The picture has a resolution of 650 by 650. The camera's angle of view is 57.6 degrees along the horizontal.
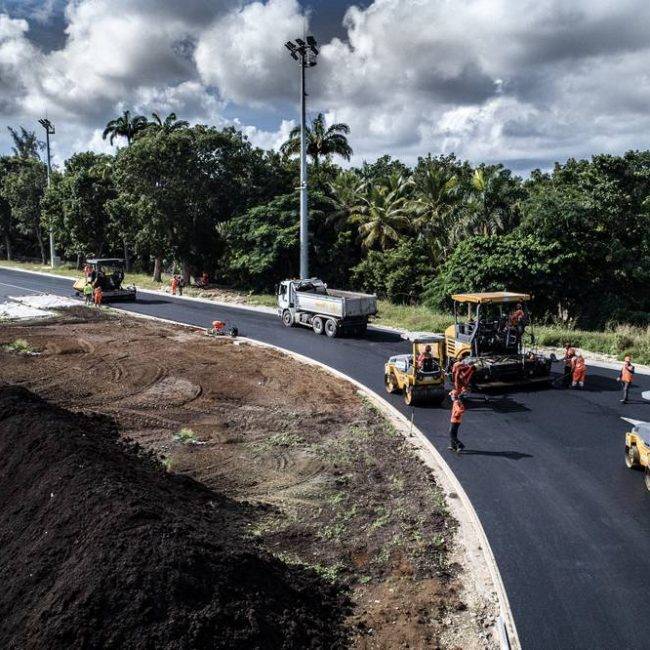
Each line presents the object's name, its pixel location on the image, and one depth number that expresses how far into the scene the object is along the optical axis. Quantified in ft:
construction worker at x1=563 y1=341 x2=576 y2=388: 58.70
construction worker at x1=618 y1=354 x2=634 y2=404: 52.75
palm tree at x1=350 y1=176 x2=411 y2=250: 124.47
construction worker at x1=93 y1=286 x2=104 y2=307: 113.29
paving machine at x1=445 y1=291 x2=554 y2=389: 56.44
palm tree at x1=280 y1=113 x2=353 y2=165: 156.56
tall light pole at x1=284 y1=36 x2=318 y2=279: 103.86
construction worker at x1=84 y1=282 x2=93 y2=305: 116.47
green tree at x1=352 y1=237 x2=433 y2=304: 114.11
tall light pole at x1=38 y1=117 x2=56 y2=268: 182.91
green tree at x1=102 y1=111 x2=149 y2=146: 176.65
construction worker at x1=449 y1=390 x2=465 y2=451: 40.83
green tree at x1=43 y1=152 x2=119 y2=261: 161.07
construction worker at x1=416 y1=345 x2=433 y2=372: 52.11
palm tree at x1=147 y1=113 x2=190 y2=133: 136.91
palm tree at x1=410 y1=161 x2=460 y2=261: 115.34
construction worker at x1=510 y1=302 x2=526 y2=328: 60.49
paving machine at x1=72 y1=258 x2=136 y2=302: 119.03
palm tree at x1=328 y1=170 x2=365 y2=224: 130.82
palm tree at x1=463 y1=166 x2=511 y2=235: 104.27
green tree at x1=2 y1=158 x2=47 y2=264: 200.13
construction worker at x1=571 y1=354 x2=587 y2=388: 58.08
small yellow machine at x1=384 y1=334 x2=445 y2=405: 51.96
